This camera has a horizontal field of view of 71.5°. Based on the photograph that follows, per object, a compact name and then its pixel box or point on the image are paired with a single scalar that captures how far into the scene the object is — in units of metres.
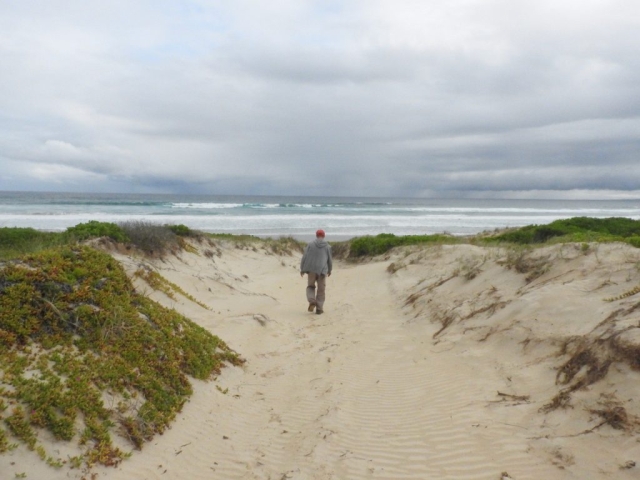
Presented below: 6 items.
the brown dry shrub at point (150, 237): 14.85
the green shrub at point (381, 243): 23.34
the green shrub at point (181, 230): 20.00
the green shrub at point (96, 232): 13.92
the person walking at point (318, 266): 11.75
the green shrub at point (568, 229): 20.68
